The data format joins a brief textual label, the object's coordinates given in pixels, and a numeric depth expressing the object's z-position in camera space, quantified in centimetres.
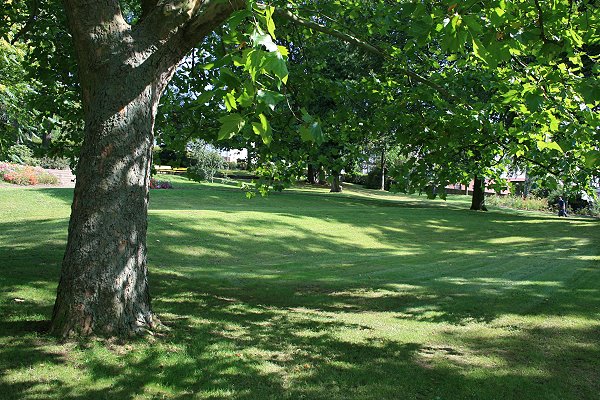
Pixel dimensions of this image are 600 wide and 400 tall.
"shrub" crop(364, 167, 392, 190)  5297
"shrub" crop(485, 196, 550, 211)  3794
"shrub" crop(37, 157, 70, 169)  3631
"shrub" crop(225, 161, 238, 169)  6756
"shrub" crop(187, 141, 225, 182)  3697
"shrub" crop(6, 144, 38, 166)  1714
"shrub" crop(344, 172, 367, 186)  5574
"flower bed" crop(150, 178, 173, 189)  3021
